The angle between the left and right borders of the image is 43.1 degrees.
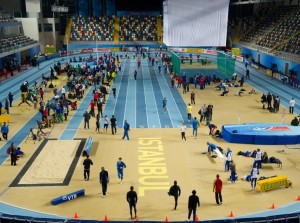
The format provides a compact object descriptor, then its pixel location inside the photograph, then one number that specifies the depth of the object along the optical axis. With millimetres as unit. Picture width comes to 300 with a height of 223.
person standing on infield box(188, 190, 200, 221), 11422
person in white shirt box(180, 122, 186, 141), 19361
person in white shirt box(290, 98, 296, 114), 24531
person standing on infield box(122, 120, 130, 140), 19359
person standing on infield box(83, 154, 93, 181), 14492
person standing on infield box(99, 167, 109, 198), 13078
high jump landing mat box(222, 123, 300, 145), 19114
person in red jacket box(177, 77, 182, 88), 33981
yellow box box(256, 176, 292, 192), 13867
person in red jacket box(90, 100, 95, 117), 23656
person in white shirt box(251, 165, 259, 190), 13688
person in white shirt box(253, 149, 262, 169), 15405
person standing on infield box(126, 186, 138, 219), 11688
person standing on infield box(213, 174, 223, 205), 12600
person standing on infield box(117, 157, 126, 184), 14192
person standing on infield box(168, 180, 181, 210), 12283
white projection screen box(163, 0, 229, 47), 38438
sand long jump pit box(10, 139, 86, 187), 15062
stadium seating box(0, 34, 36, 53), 41647
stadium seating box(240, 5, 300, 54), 40719
